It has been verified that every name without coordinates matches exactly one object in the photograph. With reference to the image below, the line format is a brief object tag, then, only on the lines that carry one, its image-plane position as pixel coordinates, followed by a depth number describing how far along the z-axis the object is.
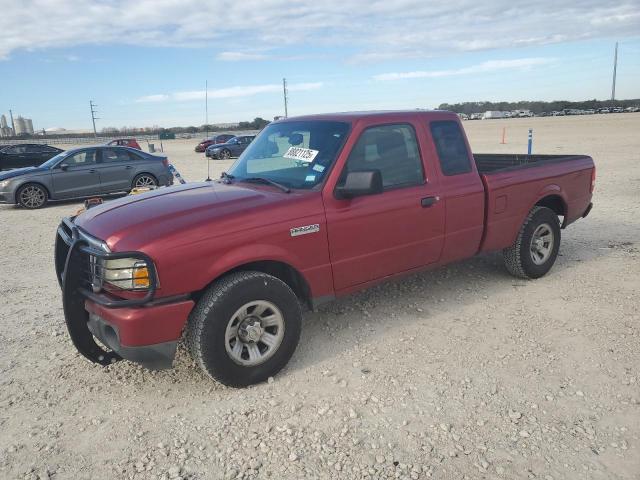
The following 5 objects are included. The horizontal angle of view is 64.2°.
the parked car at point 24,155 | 18.62
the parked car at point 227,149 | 27.73
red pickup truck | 3.26
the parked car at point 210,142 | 35.09
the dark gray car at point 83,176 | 12.23
